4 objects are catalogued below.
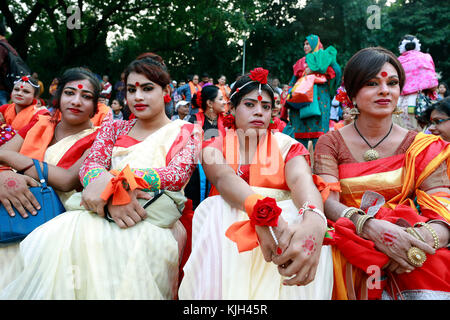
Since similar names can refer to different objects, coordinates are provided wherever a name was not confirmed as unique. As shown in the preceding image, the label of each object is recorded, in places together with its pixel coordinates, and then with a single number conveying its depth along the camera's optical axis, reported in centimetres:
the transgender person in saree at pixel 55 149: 243
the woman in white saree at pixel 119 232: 201
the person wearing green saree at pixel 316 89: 582
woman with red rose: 180
